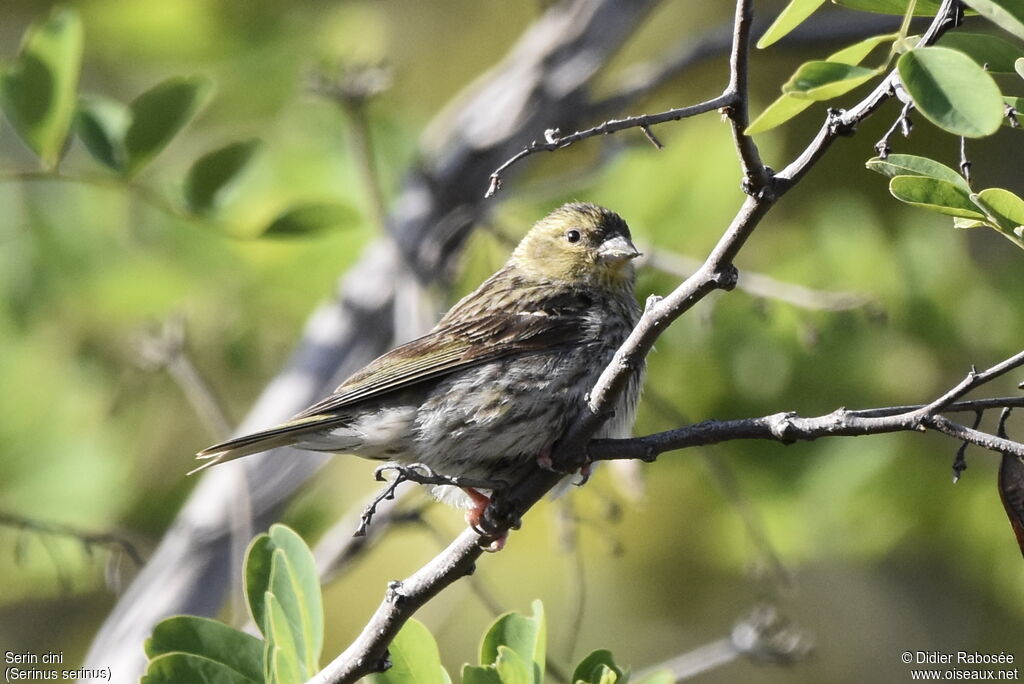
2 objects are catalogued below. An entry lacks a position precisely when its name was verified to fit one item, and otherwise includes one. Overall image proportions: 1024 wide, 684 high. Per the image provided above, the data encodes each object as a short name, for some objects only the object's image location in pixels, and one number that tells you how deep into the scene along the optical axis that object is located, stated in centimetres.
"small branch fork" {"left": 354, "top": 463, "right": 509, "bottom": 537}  518
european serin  729
